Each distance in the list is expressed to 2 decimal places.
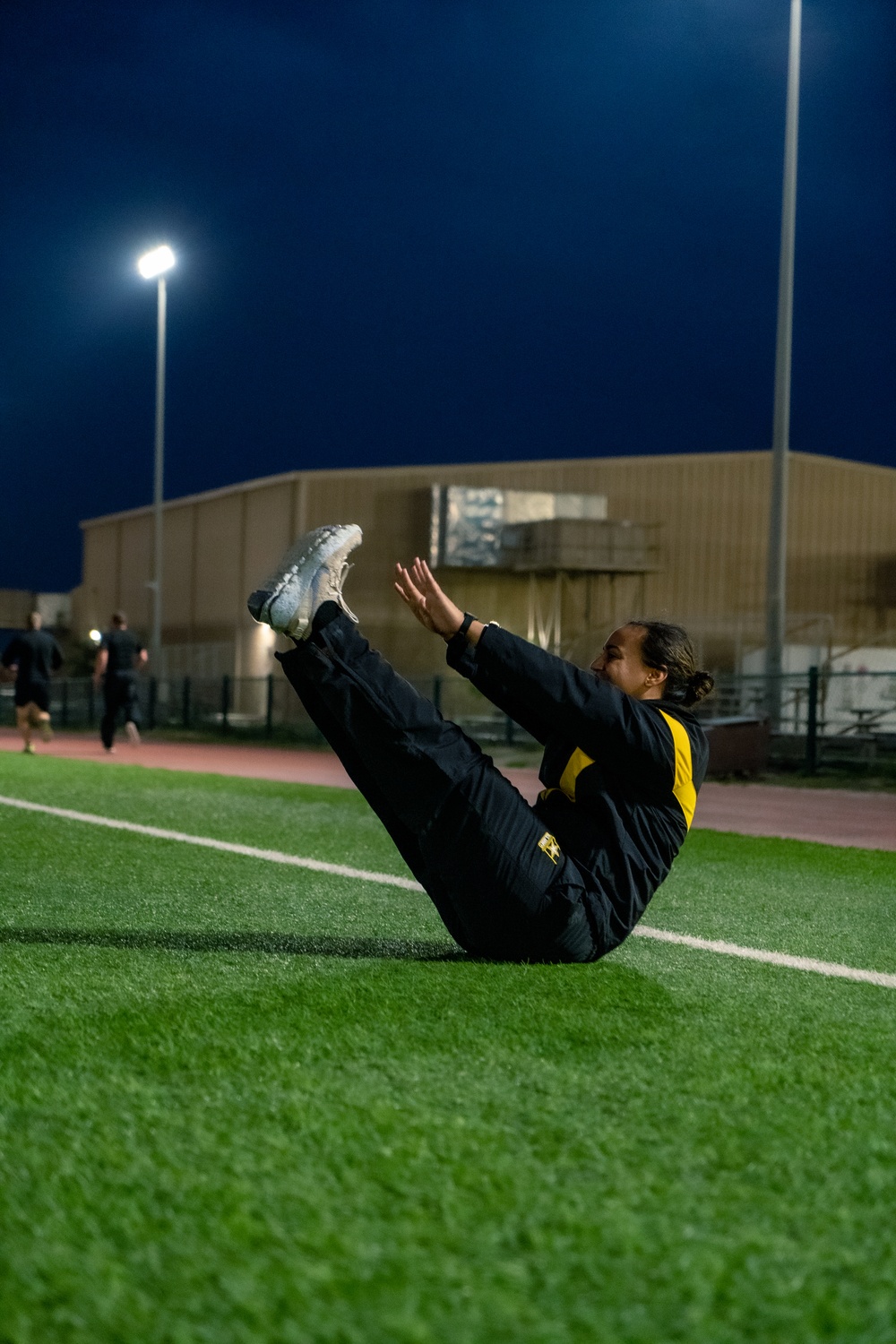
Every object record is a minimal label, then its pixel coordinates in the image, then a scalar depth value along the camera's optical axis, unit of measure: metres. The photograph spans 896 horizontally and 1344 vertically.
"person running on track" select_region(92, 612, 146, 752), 19.16
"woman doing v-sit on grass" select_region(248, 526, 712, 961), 3.62
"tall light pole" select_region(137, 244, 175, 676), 34.84
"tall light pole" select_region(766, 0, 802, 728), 19.38
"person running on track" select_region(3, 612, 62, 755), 18.91
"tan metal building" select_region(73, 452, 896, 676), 40.66
